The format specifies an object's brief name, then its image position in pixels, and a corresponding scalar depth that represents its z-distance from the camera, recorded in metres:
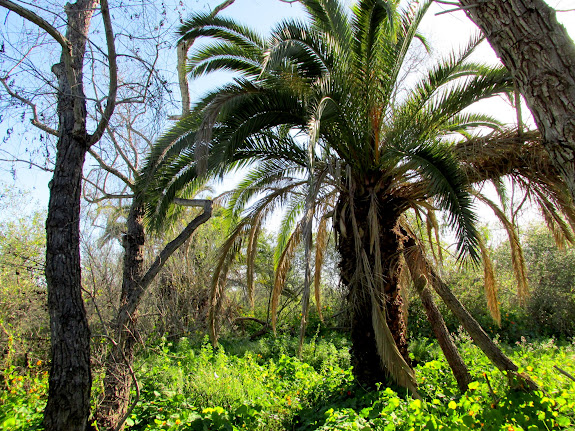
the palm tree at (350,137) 5.19
